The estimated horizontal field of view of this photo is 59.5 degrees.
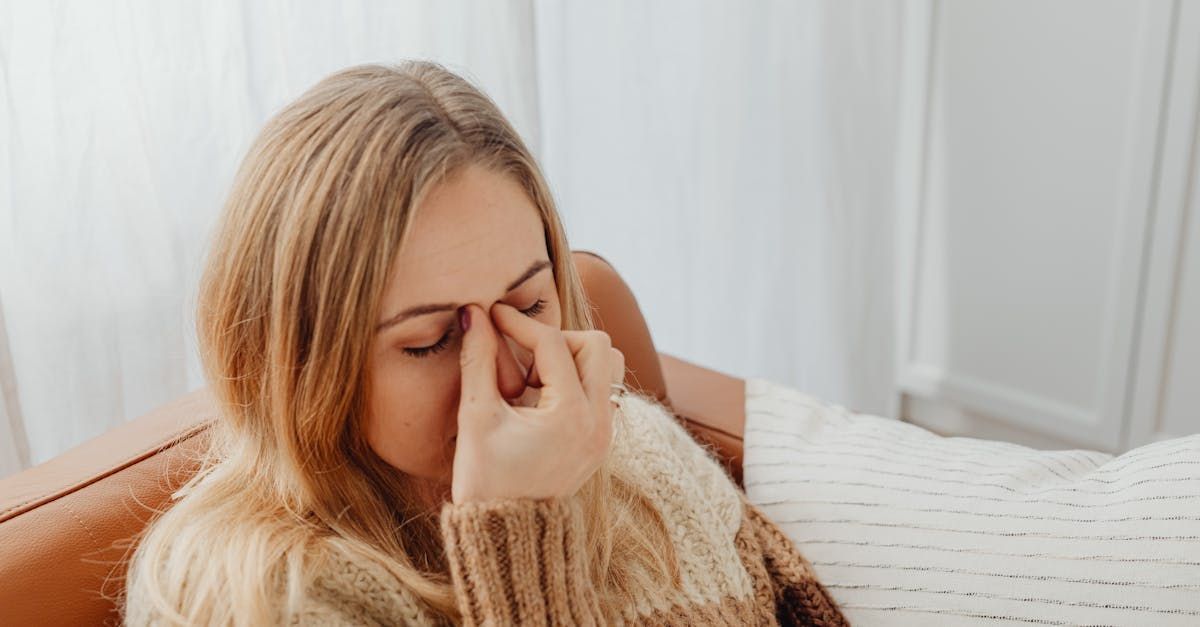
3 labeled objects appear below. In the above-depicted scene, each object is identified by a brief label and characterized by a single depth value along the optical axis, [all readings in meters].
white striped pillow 0.89
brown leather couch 0.71
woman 0.73
